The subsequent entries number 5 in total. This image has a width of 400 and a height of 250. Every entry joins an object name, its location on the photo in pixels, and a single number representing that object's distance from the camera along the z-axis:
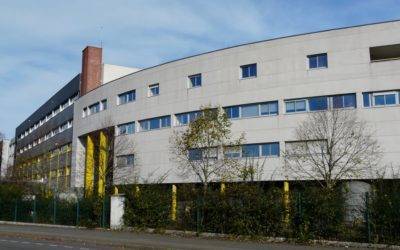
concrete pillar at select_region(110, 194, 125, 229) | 24.73
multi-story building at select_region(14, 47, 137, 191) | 57.38
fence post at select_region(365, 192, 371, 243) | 17.08
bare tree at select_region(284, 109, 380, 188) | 32.06
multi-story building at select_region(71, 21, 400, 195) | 33.75
